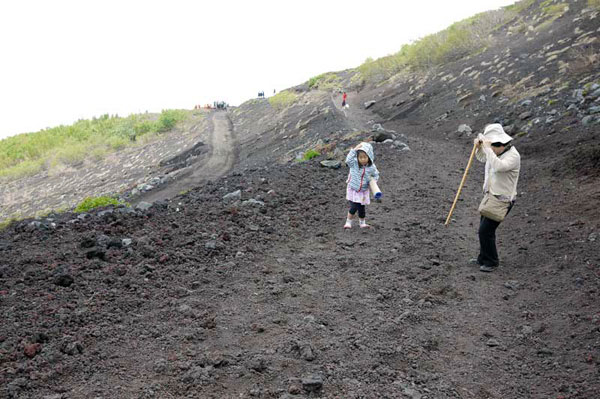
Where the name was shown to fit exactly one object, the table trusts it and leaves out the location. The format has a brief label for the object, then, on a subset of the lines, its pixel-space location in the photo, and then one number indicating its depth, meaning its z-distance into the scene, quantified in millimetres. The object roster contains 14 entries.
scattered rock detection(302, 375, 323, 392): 3385
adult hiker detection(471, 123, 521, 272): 5570
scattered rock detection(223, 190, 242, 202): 8910
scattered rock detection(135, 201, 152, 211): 8173
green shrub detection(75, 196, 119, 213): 10175
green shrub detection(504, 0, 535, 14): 27797
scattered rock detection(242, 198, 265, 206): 8375
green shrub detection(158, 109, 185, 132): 36031
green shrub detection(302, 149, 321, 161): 13312
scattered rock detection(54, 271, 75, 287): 5000
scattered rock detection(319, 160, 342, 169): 11477
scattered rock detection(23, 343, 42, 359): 3758
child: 7379
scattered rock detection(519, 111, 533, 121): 13699
